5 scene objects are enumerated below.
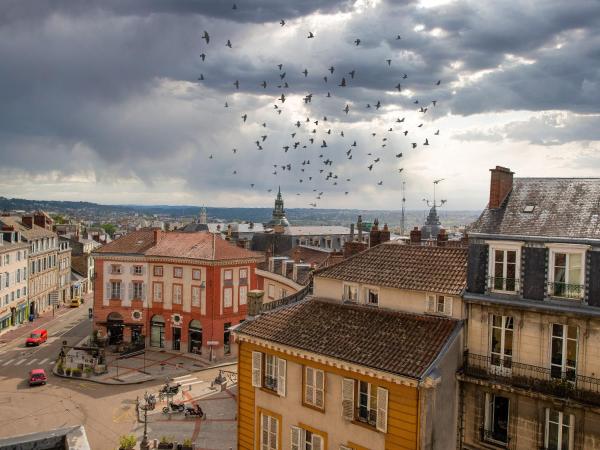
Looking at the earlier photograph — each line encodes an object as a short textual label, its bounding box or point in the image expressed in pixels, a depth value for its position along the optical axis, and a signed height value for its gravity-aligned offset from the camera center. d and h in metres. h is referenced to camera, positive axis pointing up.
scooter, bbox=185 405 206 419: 43.78 -16.49
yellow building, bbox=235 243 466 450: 23.31 -6.85
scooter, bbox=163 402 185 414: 44.36 -16.47
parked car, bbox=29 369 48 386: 51.50 -16.54
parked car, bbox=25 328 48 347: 67.25 -16.92
